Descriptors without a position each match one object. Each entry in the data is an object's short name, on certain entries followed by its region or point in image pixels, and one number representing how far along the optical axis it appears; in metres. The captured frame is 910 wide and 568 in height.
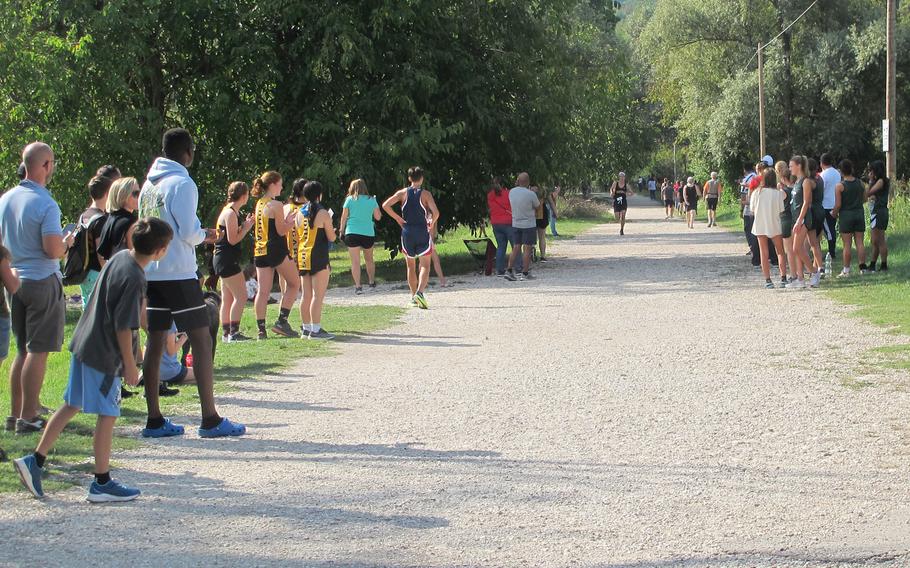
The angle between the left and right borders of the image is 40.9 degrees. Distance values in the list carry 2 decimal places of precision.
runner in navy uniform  16.75
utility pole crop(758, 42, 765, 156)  43.91
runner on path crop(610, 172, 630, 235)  33.21
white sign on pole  27.00
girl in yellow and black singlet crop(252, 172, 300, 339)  13.40
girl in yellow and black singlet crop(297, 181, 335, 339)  13.54
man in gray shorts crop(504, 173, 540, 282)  20.66
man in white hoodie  7.96
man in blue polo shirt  7.77
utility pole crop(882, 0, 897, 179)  27.30
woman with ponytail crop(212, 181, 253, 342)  12.20
